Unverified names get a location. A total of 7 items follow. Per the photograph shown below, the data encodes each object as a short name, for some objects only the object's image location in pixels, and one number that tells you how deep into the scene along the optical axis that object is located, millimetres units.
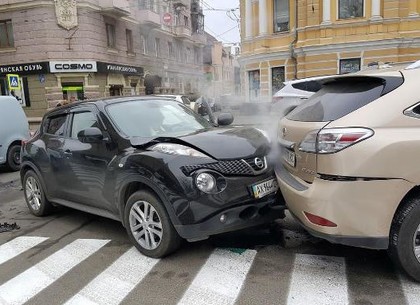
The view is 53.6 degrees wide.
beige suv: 2865
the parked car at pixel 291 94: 8845
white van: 9844
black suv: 3617
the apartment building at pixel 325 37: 19406
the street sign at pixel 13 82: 15570
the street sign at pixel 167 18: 31109
